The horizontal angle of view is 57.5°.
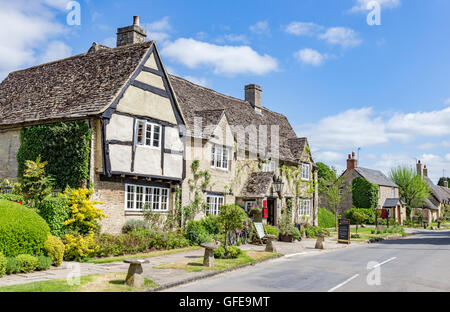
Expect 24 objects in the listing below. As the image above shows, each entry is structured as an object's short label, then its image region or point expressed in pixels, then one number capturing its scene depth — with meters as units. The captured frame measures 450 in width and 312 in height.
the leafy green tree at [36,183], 16.89
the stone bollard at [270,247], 18.64
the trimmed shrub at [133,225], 18.15
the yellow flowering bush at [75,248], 14.73
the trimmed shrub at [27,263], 11.88
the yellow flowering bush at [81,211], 15.55
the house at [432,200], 69.94
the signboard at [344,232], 25.45
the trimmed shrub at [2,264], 11.03
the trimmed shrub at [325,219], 41.31
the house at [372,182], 54.63
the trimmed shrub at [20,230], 12.17
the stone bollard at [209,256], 13.91
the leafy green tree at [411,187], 64.06
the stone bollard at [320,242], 21.78
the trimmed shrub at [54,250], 13.15
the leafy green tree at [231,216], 16.97
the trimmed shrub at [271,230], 24.67
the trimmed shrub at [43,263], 12.43
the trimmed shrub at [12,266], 11.51
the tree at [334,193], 34.34
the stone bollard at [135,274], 10.32
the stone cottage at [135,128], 17.67
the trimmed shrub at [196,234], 20.66
